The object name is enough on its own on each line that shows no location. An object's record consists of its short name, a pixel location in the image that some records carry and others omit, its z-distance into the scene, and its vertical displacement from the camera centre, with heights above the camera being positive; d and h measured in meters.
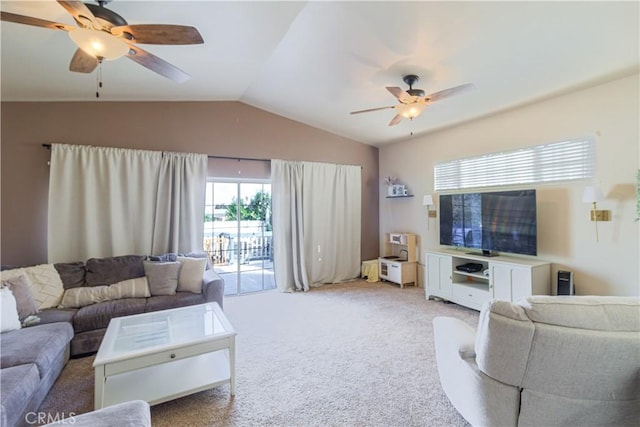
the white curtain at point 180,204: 3.99 +0.24
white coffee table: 1.83 -0.91
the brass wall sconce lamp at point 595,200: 2.95 +0.18
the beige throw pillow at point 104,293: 2.89 -0.76
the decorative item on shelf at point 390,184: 5.47 +0.70
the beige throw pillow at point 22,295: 2.44 -0.64
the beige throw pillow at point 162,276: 3.20 -0.63
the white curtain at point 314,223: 4.87 -0.06
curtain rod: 4.51 +1.01
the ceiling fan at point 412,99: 2.77 +1.21
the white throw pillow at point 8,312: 2.19 -0.71
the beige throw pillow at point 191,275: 3.31 -0.64
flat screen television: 3.50 -0.03
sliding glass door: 4.65 -0.23
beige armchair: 1.17 -0.61
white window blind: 3.27 +0.69
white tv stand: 3.31 -0.77
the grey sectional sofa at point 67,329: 1.65 -0.87
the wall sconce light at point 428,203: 4.68 +0.27
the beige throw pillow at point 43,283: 2.77 -0.62
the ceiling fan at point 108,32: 1.67 +1.19
